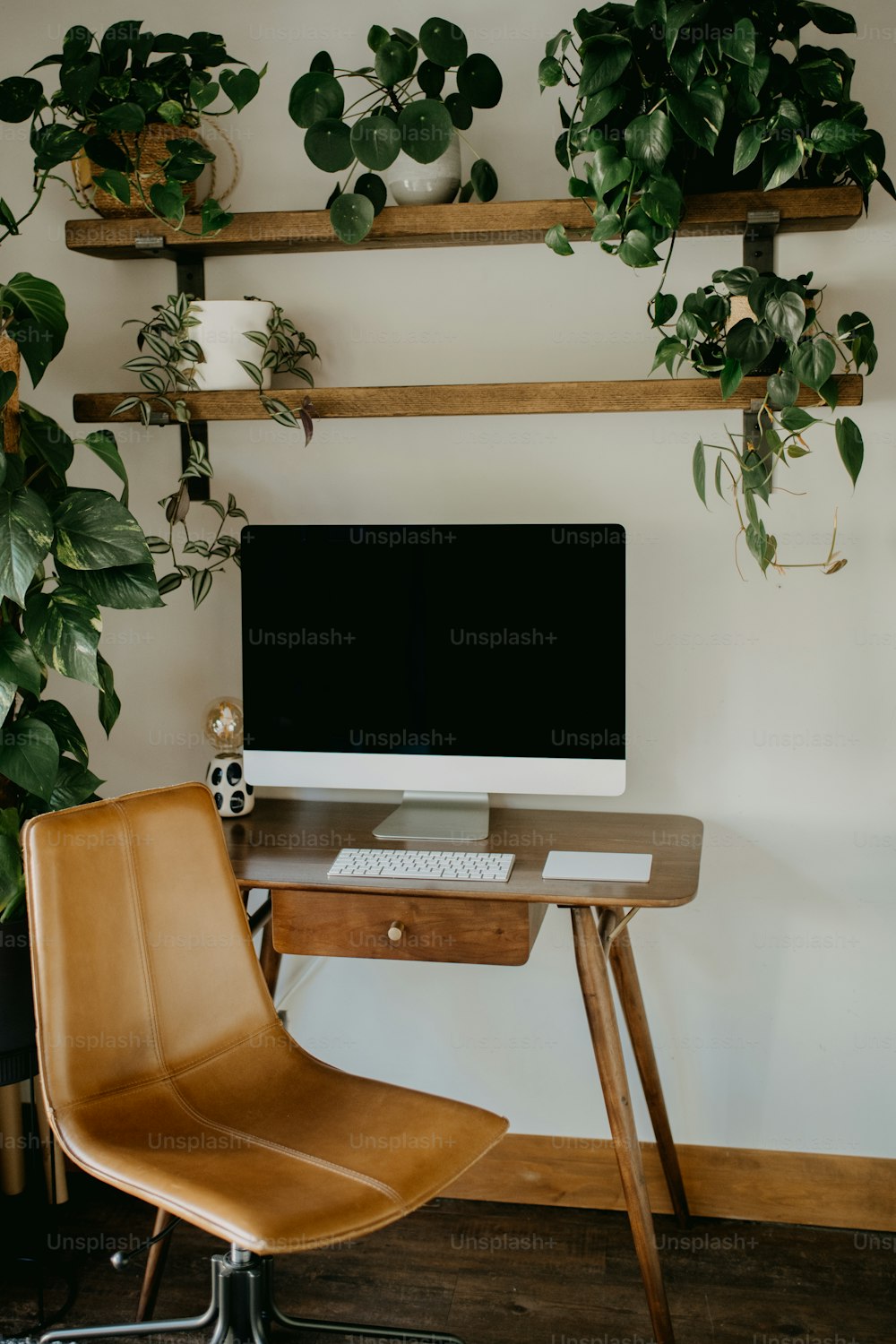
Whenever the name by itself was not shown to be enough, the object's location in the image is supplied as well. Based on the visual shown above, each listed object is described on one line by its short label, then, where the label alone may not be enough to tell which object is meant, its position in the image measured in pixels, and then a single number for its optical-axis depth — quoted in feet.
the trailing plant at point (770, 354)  6.15
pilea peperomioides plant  6.45
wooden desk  5.99
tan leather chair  4.86
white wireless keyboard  6.13
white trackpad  6.11
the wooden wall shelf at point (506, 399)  6.64
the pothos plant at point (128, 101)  6.59
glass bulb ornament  7.43
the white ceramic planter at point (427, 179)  6.87
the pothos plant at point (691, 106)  5.97
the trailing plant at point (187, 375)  7.02
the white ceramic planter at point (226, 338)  7.07
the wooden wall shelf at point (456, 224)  6.55
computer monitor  6.77
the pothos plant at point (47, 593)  5.99
